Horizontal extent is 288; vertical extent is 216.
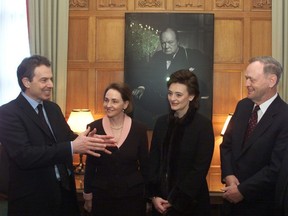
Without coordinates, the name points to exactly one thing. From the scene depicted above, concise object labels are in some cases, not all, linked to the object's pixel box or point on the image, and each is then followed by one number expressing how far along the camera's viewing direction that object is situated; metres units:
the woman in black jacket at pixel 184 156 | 2.99
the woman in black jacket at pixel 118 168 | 3.16
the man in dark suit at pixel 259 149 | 2.84
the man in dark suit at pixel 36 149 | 2.68
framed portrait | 5.21
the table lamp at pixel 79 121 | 4.87
